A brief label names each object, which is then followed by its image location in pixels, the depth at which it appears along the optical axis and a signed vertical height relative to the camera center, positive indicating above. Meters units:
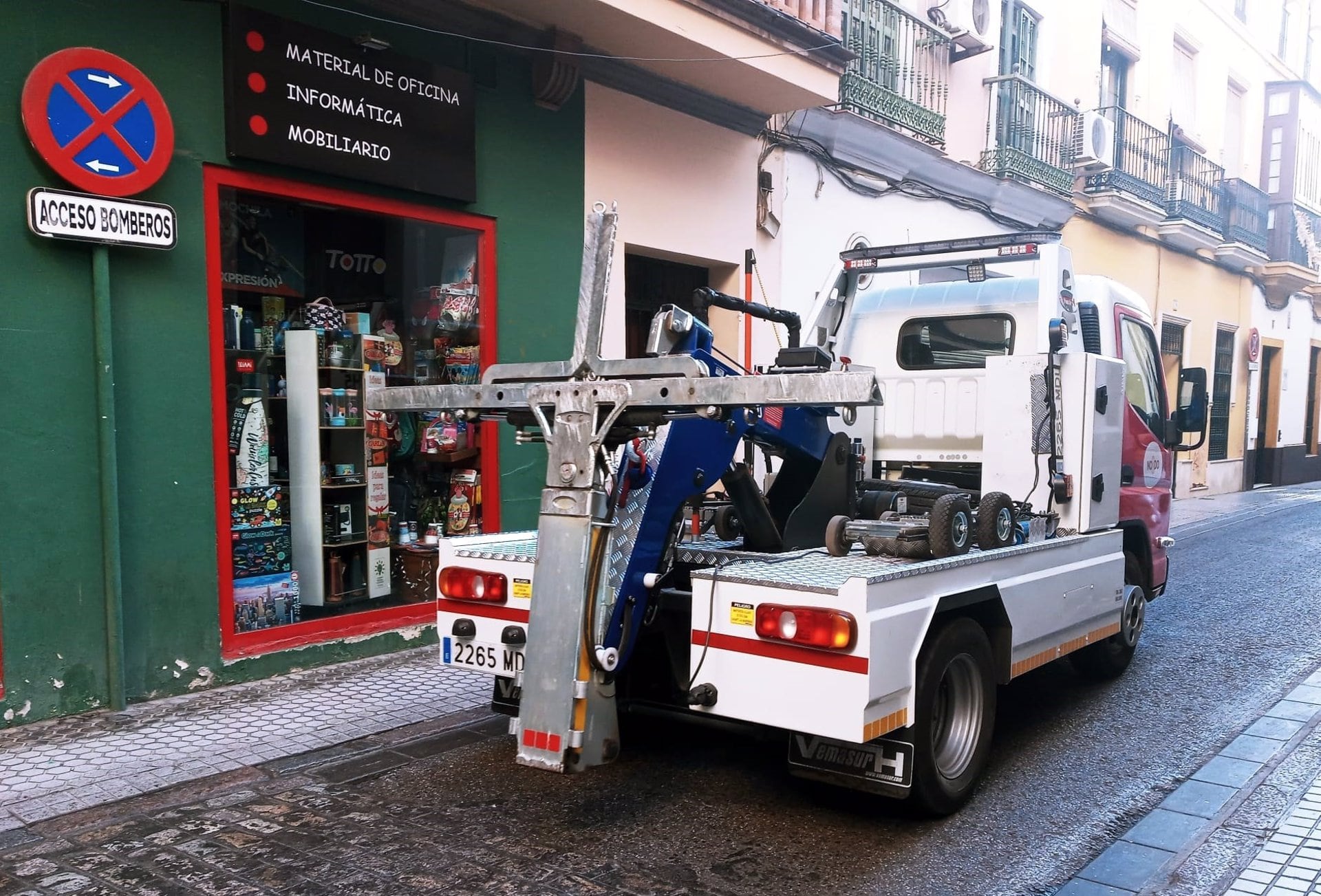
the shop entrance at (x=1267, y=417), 23.41 -0.42
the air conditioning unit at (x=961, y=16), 12.38 +4.95
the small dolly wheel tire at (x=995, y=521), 4.49 -0.57
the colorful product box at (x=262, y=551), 6.12 -1.02
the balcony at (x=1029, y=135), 13.54 +3.85
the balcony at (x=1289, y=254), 22.92 +3.54
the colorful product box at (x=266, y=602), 6.08 -1.34
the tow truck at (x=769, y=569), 3.46 -0.71
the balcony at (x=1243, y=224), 20.47 +3.84
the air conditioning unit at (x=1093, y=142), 14.90 +3.98
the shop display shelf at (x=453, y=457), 7.42 -0.48
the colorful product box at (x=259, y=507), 6.12 -0.74
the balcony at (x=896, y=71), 10.70 +3.88
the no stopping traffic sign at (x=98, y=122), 4.97 +1.43
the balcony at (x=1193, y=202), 18.09 +3.87
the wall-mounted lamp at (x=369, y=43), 6.31 +2.30
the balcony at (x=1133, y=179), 15.71 +3.76
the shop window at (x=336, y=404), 6.12 -0.07
